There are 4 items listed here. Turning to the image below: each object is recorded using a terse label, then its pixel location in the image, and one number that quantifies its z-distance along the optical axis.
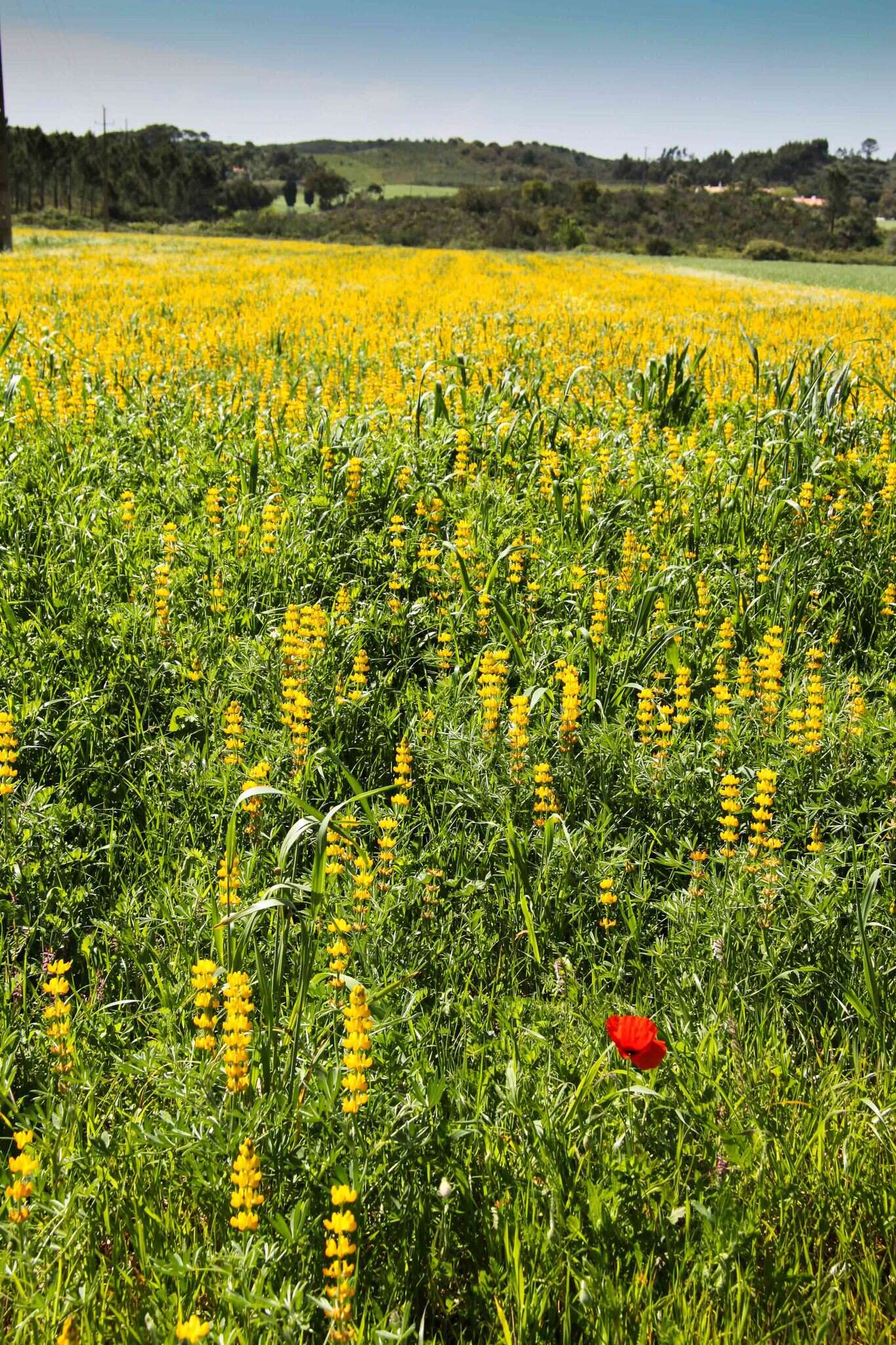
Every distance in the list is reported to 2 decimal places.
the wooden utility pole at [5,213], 26.69
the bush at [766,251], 61.31
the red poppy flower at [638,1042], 1.74
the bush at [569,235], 58.56
